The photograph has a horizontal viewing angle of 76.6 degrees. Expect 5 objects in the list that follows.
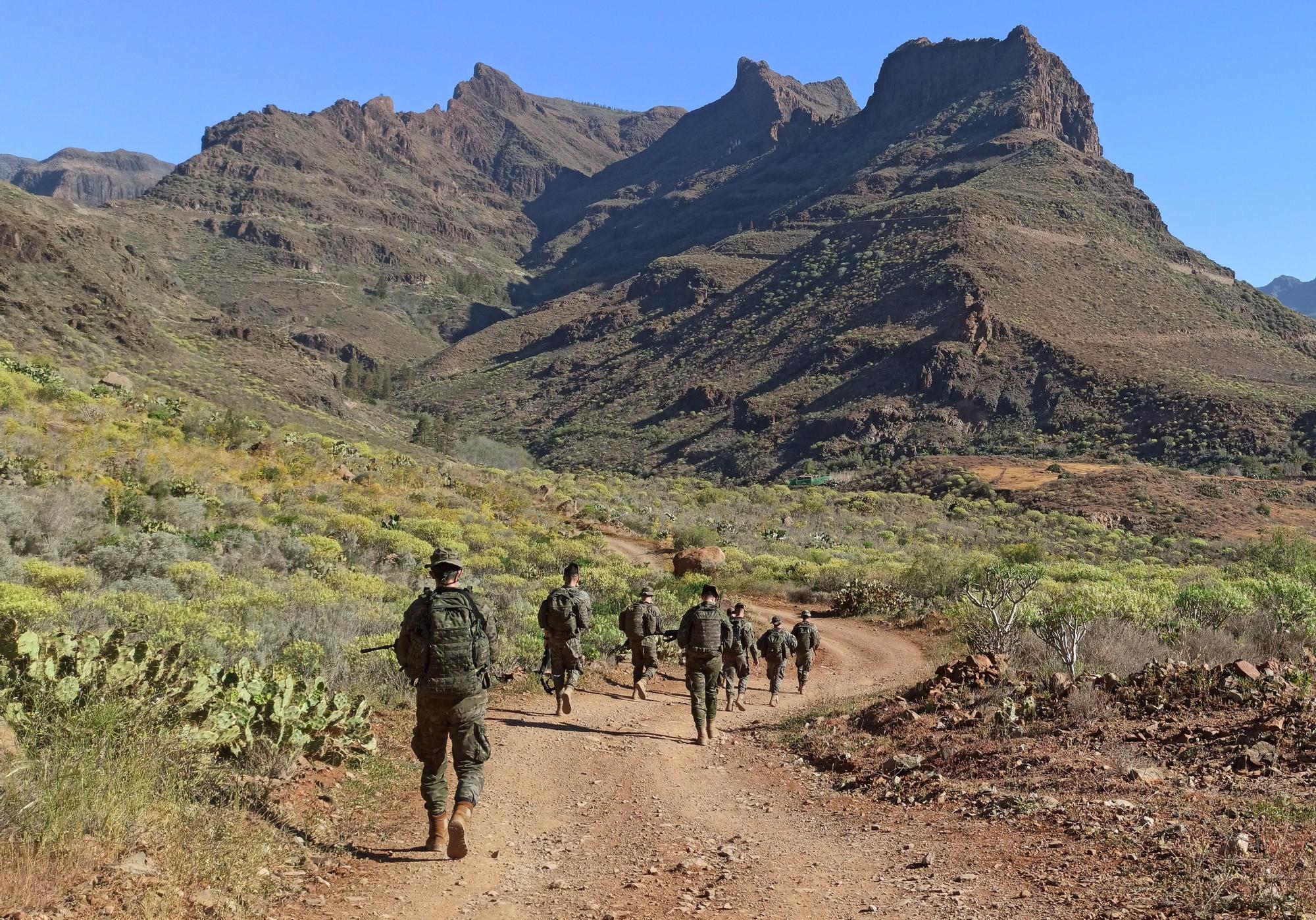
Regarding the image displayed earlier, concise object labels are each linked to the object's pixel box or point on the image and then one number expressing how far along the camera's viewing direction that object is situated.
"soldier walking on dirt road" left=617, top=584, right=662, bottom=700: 10.11
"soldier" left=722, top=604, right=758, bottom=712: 10.27
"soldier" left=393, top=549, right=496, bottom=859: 4.86
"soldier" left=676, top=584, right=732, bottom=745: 8.22
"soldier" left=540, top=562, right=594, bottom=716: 8.77
